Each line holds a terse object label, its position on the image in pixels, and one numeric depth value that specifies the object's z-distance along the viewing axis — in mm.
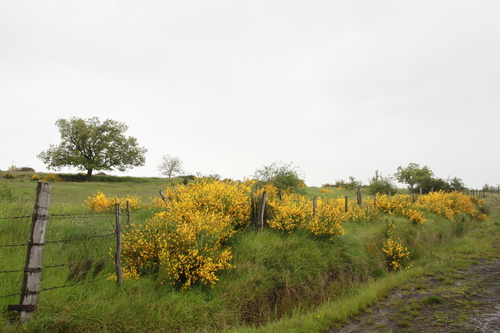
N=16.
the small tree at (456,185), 41762
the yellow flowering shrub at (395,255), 10766
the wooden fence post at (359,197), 16306
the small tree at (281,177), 25594
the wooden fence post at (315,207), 10895
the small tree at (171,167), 76688
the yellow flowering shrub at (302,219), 9406
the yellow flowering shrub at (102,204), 11113
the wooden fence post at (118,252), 5531
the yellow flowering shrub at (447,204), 19047
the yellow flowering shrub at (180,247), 5941
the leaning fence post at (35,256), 4215
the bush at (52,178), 35603
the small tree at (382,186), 35250
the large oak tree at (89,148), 40906
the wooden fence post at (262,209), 9352
